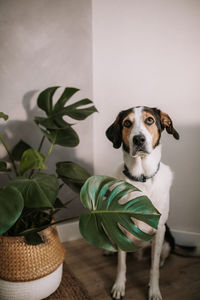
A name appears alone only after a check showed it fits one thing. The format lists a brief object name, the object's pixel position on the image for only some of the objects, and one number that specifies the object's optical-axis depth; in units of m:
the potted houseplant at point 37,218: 1.07
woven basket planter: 1.39
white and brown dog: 1.45
